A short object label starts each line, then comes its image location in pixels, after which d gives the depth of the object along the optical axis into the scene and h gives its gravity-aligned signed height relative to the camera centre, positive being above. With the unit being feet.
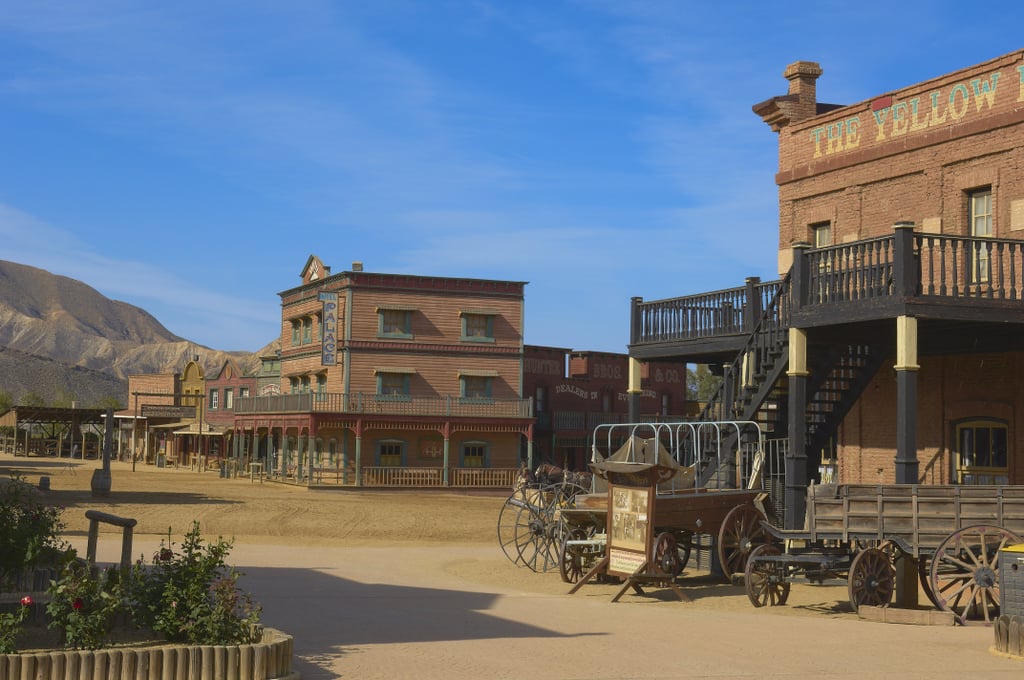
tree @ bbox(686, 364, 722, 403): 360.42 +25.64
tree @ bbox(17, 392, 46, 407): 357.18 +14.07
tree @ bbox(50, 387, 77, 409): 362.55 +13.90
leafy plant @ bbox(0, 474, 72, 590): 41.57 -3.15
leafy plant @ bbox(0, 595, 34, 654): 31.96 -4.97
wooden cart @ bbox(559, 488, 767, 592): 59.67 -3.28
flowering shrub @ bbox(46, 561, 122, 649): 33.30 -4.47
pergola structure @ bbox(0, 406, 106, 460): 237.45 +3.68
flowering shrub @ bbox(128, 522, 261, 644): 34.68 -4.47
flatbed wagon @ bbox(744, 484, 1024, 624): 51.72 -2.74
